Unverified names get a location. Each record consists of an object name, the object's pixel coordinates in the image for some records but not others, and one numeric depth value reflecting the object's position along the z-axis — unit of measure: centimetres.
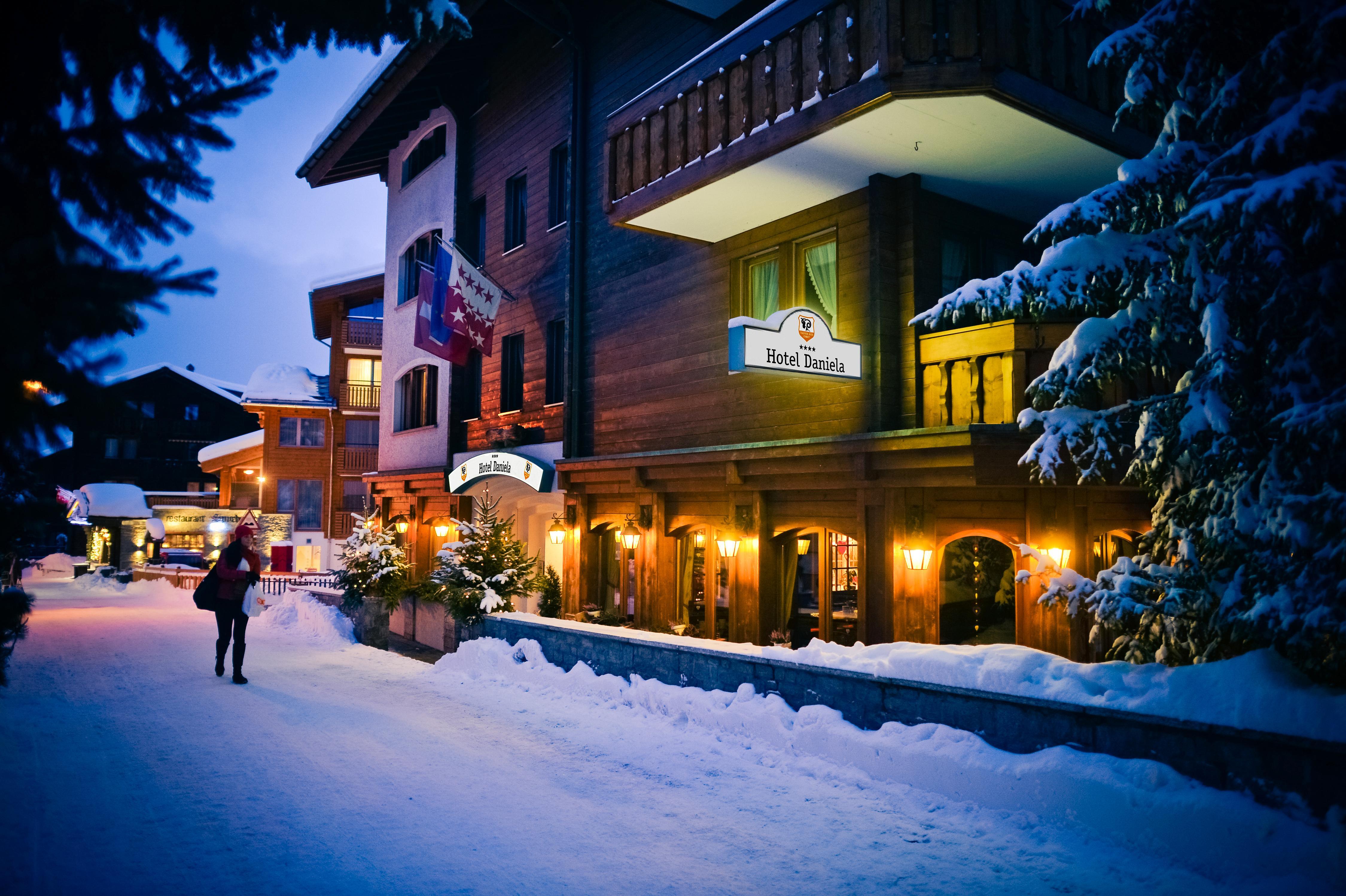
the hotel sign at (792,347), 991
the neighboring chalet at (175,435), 5119
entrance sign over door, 1706
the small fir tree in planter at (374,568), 1697
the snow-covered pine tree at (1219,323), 557
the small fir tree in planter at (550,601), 1734
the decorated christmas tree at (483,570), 1379
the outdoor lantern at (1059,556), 980
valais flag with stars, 1741
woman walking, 1124
